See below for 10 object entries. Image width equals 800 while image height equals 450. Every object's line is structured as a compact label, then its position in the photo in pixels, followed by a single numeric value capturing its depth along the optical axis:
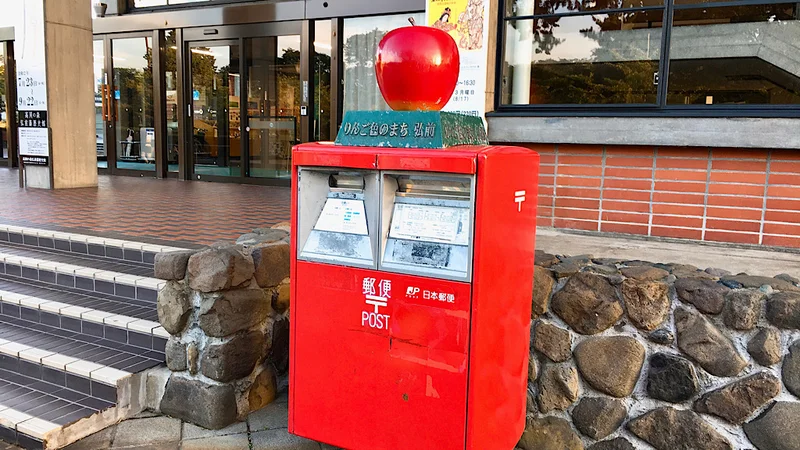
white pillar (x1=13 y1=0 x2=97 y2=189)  8.53
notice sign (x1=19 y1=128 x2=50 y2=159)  8.65
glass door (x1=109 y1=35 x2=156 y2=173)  11.32
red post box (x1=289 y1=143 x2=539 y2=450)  2.07
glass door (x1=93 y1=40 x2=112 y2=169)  11.68
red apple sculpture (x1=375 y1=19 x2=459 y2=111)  2.21
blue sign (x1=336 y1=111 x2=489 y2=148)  2.14
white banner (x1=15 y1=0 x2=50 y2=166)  8.50
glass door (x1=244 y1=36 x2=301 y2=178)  9.84
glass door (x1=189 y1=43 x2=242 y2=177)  10.44
